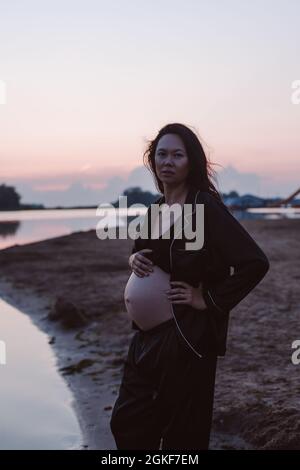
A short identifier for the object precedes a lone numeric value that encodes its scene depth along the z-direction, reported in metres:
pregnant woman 2.77
